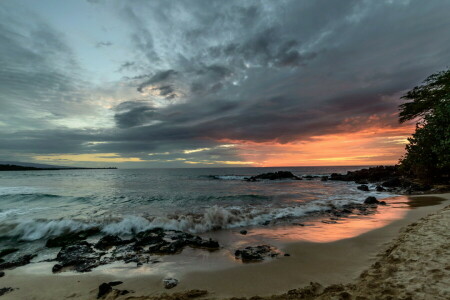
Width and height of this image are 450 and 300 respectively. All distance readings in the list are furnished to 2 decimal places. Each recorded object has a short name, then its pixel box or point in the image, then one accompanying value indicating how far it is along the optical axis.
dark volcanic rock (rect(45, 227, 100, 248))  8.07
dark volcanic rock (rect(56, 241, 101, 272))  5.89
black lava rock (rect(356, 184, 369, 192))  23.95
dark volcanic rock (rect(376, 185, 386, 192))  22.62
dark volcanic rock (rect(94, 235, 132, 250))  7.43
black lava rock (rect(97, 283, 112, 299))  4.36
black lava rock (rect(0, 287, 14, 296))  4.68
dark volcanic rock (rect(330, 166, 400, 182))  34.49
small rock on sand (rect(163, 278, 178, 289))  4.56
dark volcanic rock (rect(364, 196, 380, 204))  15.12
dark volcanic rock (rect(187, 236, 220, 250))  7.04
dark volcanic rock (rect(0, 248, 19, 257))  7.21
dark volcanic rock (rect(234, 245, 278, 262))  5.83
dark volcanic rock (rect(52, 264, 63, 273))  5.70
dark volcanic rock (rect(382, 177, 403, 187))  24.50
